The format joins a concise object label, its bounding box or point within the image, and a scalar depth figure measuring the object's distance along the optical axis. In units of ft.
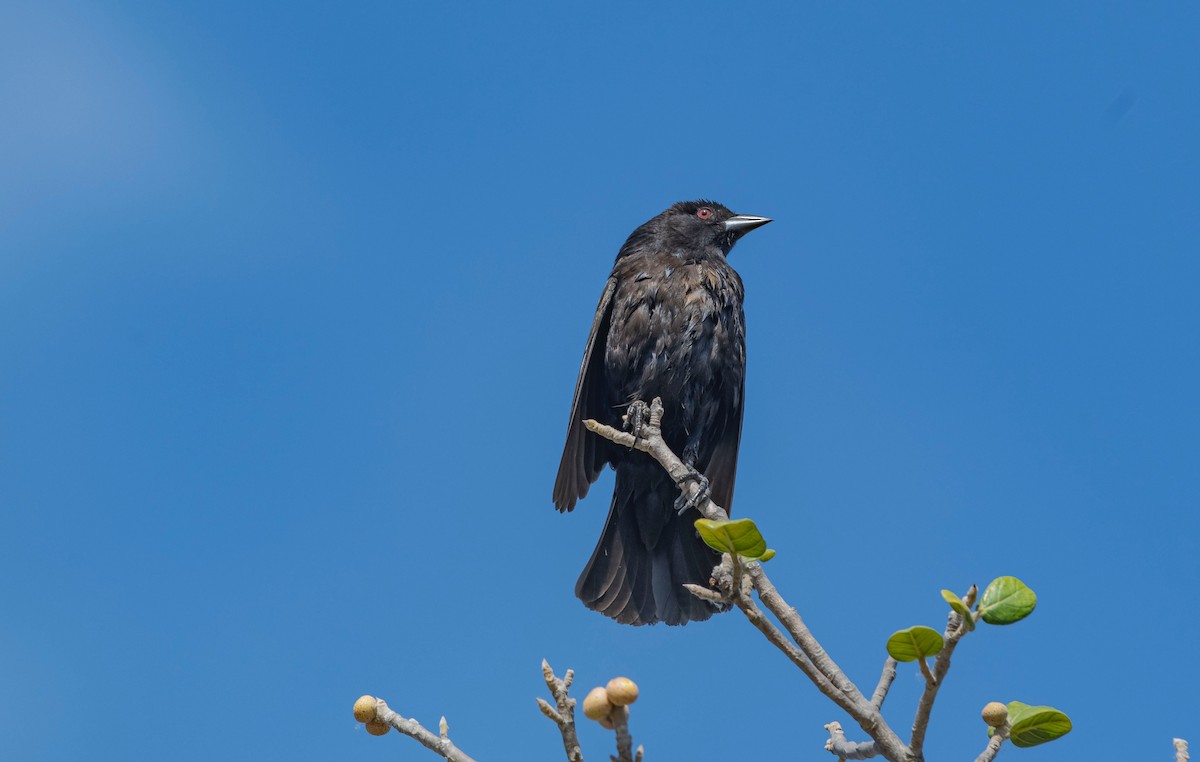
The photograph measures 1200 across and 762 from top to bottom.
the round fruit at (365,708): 15.80
